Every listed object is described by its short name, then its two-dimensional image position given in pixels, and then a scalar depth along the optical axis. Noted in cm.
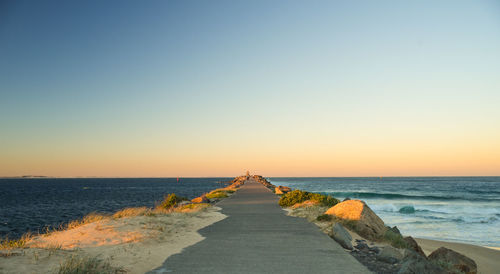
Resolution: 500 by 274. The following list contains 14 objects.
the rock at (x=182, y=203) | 2439
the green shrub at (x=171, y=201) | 2584
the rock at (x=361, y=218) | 1246
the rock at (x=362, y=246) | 1040
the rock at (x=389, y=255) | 877
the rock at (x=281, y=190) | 3795
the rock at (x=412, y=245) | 1192
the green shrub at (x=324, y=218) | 1460
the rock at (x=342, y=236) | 1048
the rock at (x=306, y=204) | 2063
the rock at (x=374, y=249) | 1020
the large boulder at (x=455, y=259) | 970
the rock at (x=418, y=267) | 689
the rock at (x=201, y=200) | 2479
